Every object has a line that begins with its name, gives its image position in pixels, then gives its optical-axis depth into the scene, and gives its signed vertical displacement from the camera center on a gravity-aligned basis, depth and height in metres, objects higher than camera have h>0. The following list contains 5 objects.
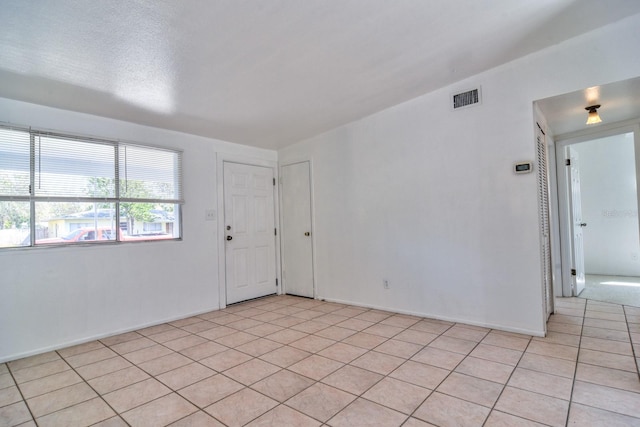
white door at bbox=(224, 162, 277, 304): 4.38 -0.14
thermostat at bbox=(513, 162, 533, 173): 2.90 +0.44
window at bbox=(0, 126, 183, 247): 2.76 +0.36
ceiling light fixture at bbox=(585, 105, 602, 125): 3.12 +0.98
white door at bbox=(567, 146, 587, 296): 4.17 -0.19
